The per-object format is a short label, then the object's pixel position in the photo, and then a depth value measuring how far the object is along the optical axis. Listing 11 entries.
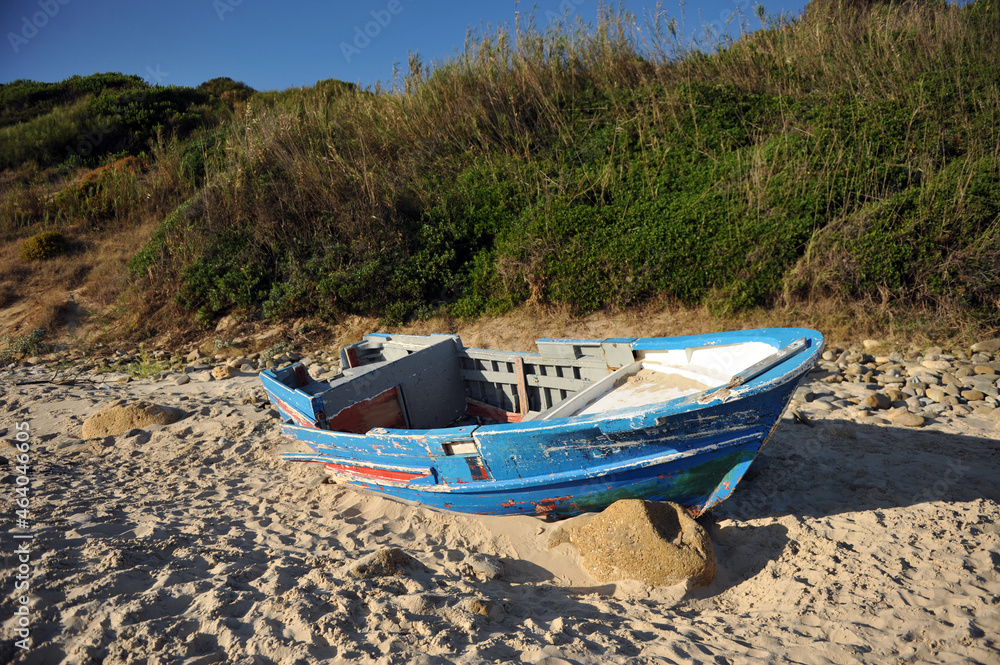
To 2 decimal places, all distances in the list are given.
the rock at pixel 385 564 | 3.53
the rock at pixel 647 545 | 3.48
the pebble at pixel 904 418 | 5.38
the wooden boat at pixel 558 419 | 3.45
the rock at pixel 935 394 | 5.82
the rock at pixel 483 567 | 3.77
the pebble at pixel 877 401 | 5.80
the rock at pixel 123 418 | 6.54
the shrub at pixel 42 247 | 13.18
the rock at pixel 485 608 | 3.13
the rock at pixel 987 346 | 6.61
